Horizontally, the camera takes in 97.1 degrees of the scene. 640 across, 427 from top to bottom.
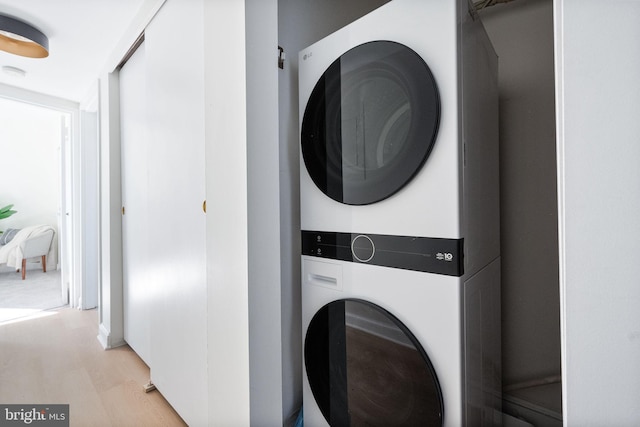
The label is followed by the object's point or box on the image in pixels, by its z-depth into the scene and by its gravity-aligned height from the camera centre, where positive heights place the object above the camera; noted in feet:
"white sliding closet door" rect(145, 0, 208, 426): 3.80 +0.13
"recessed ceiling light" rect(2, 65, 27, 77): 6.65 +3.50
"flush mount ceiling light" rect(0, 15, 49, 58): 5.00 +3.34
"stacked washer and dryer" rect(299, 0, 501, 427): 2.24 -0.07
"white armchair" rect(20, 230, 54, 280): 13.10 -1.48
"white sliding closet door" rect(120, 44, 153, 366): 5.52 +0.23
